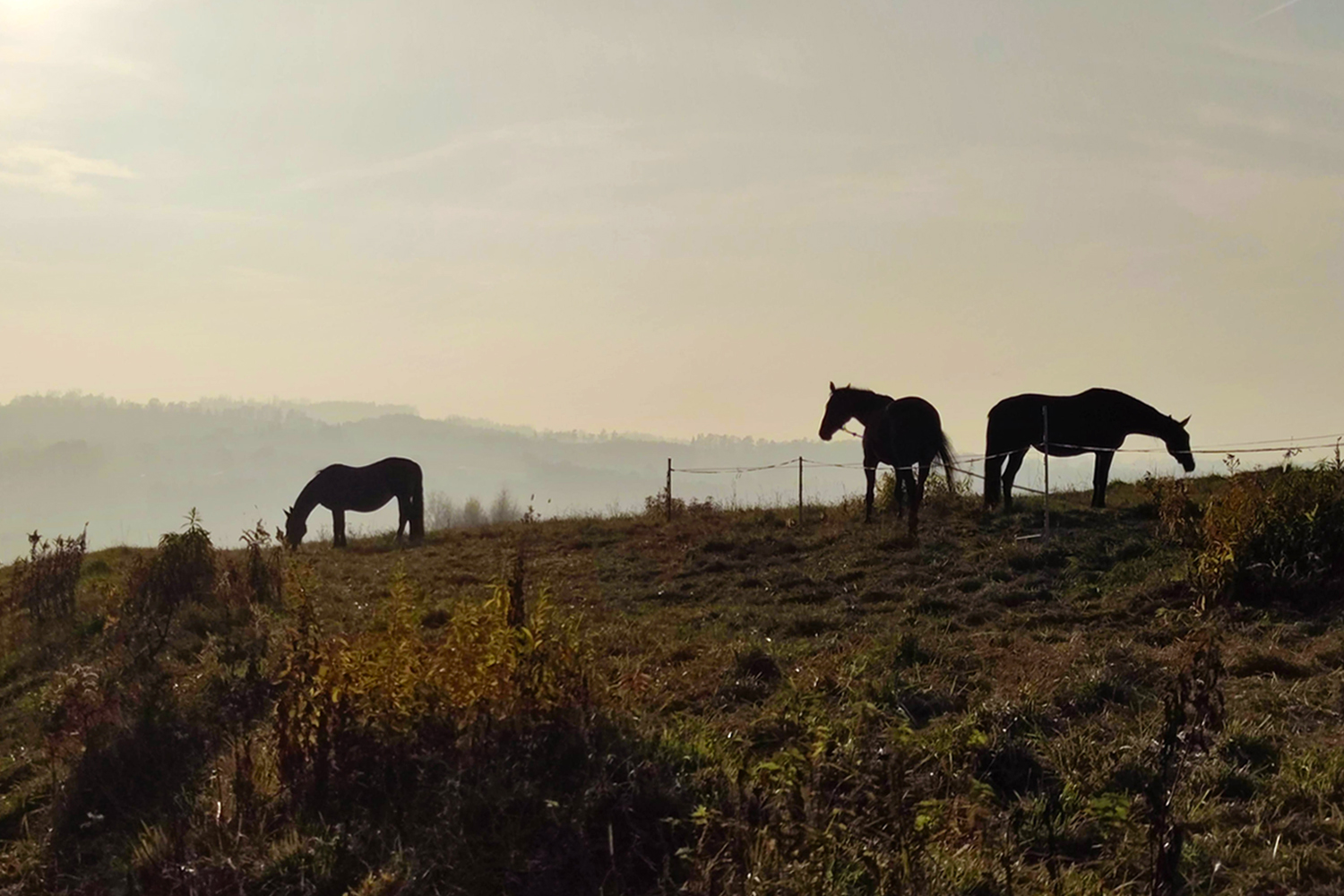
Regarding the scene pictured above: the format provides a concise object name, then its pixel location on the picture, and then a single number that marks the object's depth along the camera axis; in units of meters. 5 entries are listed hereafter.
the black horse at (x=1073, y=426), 18.44
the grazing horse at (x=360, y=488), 26.88
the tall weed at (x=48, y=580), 13.84
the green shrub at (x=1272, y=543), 10.34
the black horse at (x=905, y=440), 19.09
